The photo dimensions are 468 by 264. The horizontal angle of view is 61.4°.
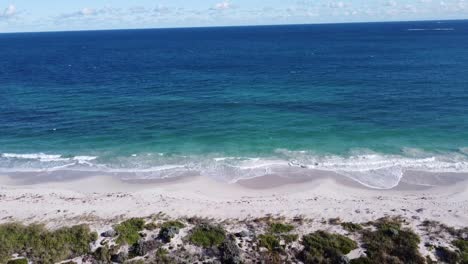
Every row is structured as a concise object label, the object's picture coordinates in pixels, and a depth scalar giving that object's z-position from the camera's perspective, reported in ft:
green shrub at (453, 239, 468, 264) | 81.46
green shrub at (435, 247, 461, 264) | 81.46
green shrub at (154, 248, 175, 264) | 82.28
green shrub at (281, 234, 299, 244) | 88.31
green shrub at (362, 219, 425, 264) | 82.23
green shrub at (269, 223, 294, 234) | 92.35
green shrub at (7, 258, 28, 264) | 81.82
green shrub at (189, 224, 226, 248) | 87.45
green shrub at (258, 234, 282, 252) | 85.71
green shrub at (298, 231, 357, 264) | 82.33
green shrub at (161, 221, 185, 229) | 94.17
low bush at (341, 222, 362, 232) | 93.50
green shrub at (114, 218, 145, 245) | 89.10
